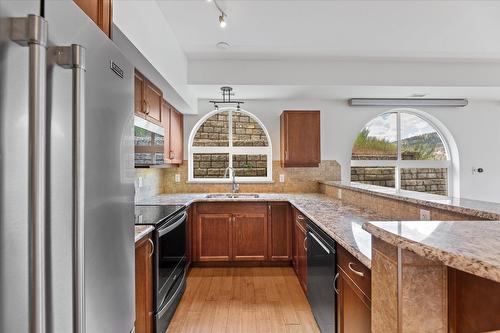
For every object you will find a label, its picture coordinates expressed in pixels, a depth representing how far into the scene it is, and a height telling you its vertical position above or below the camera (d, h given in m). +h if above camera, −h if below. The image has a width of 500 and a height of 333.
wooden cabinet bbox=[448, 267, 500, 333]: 0.66 -0.36
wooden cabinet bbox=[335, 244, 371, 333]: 1.18 -0.64
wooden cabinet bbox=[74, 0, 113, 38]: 0.94 +0.59
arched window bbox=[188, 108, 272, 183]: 4.12 +0.30
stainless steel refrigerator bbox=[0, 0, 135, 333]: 0.50 -0.01
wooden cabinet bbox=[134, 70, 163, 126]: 2.14 +0.61
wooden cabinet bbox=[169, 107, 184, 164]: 3.39 +0.42
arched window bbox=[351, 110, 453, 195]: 4.32 +0.16
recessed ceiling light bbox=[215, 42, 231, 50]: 2.79 +1.30
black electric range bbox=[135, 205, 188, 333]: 1.83 -0.71
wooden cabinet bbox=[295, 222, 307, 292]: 2.50 -0.89
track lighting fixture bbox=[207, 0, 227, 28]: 2.13 +1.24
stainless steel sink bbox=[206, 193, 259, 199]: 3.53 -0.41
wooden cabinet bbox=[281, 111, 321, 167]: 3.67 +0.40
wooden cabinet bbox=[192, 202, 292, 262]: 3.31 -0.84
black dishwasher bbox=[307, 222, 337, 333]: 1.63 -0.80
